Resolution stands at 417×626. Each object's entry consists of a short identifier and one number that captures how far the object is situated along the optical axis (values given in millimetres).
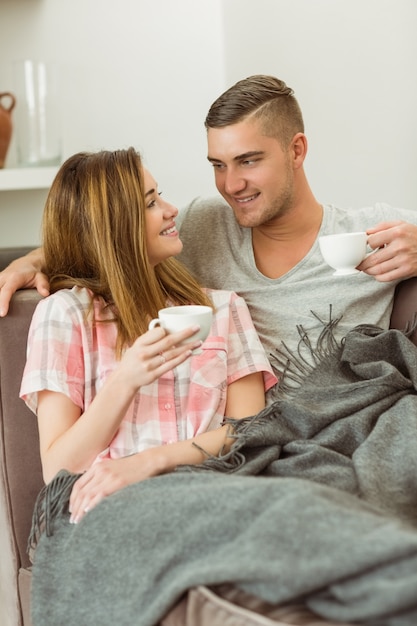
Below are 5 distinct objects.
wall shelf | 2375
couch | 1671
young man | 1915
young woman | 1579
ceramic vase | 2395
